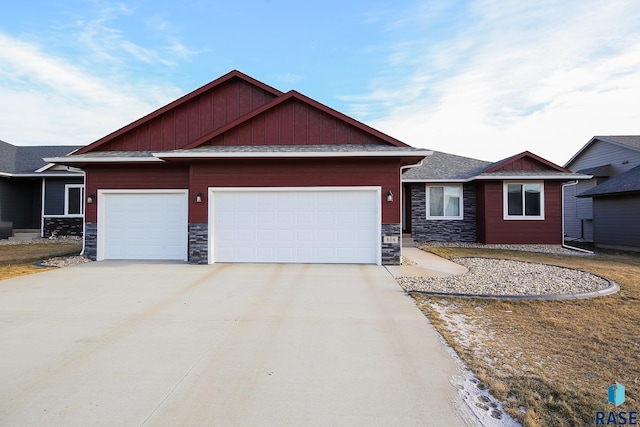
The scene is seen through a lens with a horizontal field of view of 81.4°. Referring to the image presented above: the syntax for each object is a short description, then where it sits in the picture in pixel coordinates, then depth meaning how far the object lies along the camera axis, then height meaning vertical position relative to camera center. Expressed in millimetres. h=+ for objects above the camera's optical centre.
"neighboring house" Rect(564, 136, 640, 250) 15977 +1192
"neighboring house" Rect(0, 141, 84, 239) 18305 +932
